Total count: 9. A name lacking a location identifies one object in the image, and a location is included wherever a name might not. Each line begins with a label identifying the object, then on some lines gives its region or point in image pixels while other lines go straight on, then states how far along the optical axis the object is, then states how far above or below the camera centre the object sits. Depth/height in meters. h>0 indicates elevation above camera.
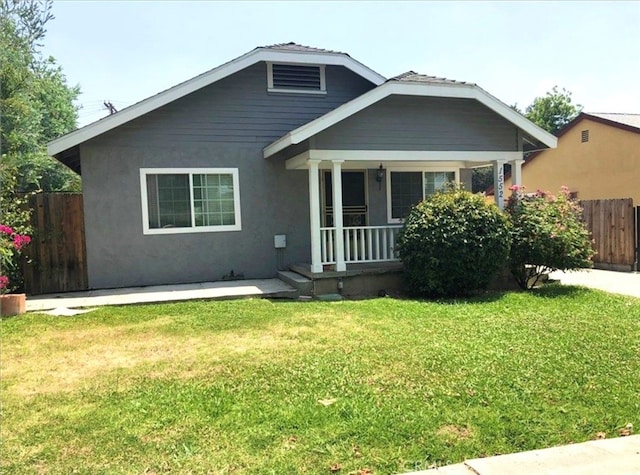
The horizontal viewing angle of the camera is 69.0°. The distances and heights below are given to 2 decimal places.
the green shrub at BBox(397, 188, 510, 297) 8.34 -0.51
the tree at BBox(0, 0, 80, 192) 11.05 +4.47
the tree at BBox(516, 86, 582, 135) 46.75 +10.58
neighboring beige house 16.14 +2.05
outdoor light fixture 11.37 +1.09
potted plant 7.18 -0.49
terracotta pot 7.15 -1.13
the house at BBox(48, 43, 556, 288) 9.09 +1.43
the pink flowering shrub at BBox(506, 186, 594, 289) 8.84 -0.42
